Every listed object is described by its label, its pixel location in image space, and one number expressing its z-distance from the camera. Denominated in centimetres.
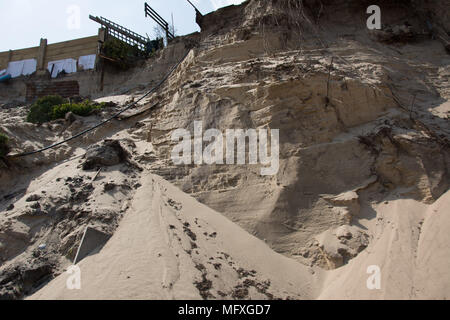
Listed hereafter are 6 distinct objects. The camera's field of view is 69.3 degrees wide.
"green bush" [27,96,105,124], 832
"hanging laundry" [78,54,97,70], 1392
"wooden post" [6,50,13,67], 1610
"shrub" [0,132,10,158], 638
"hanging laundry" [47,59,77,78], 1436
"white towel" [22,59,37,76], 1537
